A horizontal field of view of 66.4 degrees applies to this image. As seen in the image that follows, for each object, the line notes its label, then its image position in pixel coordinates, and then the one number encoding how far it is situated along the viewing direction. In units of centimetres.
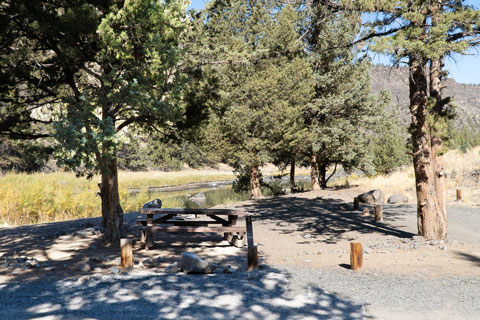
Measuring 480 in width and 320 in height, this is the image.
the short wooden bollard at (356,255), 641
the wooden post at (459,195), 1516
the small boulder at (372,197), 1546
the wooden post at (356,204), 1401
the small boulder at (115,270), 618
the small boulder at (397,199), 1574
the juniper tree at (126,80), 555
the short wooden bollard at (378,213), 1141
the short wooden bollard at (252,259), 647
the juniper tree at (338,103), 2000
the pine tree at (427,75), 723
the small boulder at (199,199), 2521
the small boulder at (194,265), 623
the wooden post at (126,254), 651
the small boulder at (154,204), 1211
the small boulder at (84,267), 639
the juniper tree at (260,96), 1677
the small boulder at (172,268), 637
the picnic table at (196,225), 788
